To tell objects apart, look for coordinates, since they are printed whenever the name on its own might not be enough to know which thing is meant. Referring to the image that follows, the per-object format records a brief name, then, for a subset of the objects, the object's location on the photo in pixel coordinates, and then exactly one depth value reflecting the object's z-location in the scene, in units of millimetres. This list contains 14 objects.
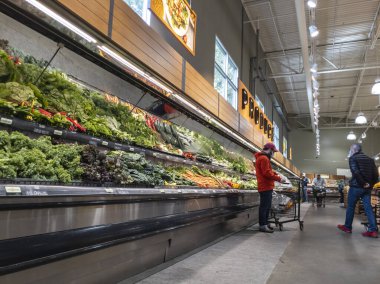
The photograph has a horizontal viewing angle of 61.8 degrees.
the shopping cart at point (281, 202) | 7363
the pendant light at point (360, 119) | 15008
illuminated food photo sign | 5218
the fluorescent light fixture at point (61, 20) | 2304
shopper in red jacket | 5855
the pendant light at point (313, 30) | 8734
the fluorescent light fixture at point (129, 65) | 3092
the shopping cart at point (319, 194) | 15094
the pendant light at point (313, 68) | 11492
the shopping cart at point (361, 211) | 9479
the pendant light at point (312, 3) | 7282
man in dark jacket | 5781
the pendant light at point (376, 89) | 10039
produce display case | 1931
